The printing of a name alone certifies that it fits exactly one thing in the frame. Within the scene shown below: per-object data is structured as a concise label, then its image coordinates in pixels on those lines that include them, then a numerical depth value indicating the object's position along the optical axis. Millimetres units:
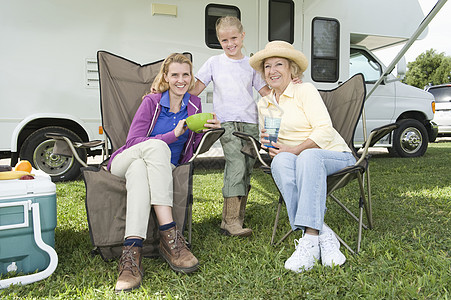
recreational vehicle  4004
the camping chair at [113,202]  1949
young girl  2506
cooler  1724
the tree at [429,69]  29125
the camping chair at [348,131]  2018
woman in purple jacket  1822
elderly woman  1870
